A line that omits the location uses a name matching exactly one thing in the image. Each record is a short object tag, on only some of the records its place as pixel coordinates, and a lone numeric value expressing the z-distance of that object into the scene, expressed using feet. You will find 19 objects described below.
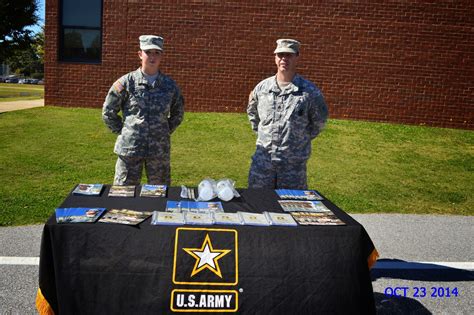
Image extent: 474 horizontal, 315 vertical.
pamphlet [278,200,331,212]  10.02
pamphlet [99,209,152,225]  8.70
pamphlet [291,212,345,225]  9.18
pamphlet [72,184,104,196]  10.37
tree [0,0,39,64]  72.64
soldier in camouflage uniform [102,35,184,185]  13.64
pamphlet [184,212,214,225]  8.79
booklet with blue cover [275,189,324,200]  11.02
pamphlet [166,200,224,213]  9.55
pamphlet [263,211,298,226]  9.02
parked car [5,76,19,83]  219.82
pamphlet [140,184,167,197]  10.55
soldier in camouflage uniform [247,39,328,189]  12.85
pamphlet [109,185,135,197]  10.43
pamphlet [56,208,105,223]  8.60
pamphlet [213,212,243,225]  8.89
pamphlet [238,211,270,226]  8.95
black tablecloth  8.34
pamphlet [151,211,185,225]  8.69
